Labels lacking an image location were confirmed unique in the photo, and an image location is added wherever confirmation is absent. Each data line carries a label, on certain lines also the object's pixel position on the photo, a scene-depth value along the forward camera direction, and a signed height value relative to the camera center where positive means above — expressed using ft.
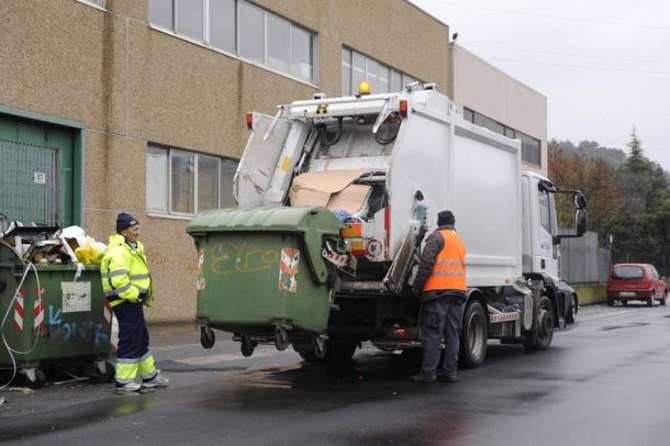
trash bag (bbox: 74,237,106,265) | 32.27 +0.36
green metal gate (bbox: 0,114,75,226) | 45.27 +4.81
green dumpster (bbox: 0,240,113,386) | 29.60 -1.88
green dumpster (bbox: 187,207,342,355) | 26.99 -0.33
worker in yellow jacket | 29.01 -1.11
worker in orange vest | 31.24 -1.09
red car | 100.07 -2.67
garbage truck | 27.43 +1.20
